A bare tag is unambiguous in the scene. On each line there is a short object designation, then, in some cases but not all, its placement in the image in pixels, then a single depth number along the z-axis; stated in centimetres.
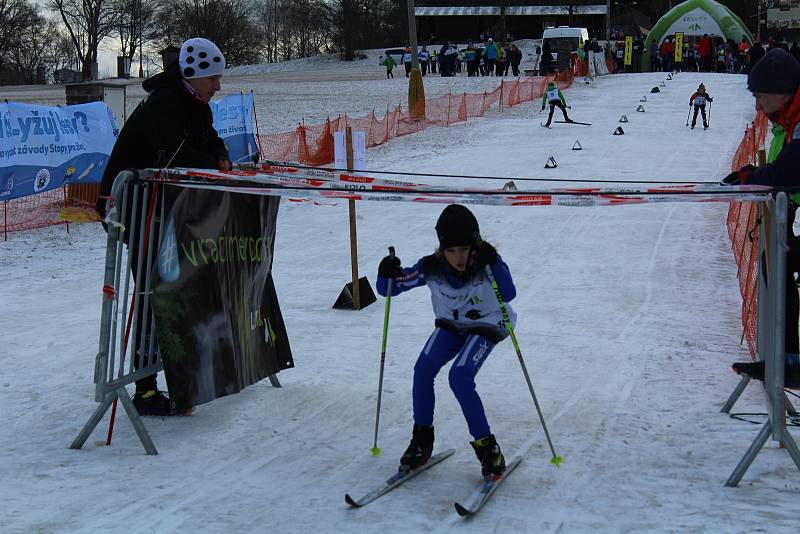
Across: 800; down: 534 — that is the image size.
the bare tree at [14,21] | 6838
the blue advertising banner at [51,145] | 1252
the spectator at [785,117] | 520
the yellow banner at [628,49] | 5019
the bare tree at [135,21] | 7000
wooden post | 925
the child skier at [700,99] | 2578
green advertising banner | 565
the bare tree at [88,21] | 6762
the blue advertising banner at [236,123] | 1712
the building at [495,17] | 7675
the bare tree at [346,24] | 7094
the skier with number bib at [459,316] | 495
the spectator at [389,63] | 4775
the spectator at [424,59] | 4825
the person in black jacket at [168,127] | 604
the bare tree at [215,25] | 6925
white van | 5056
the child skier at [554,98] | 2698
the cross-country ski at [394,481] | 481
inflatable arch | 5376
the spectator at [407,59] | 4981
